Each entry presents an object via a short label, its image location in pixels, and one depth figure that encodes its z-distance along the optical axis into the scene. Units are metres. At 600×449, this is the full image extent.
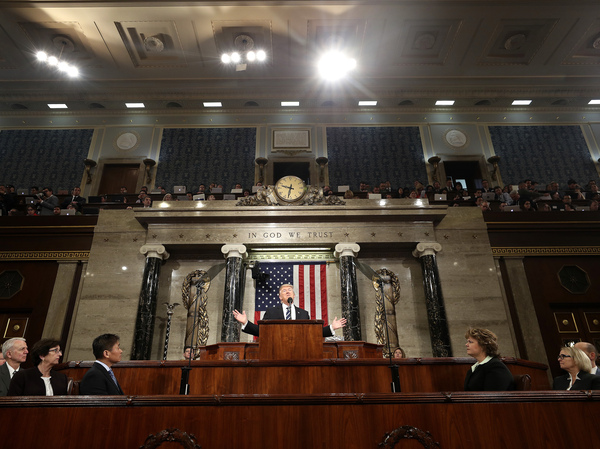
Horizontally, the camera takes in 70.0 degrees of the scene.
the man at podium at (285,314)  5.28
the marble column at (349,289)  7.60
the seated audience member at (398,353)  6.75
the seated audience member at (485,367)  3.01
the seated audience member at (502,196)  10.07
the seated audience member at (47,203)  9.67
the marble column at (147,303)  7.58
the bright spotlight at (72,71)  12.27
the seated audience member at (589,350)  4.05
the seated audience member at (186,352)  6.69
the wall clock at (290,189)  8.78
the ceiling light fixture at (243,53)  11.80
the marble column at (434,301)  7.52
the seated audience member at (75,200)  10.10
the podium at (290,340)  4.32
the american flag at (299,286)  8.19
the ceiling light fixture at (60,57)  11.72
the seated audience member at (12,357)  3.81
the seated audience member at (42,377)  3.25
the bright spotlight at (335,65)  12.32
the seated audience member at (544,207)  9.31
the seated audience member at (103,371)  3.29
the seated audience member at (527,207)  9.43
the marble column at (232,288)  7.57
